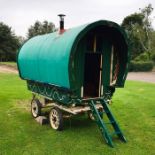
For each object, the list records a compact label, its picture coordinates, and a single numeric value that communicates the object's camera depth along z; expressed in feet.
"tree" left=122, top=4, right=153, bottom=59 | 115.14
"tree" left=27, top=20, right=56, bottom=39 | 138.31
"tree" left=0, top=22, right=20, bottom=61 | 119.57
